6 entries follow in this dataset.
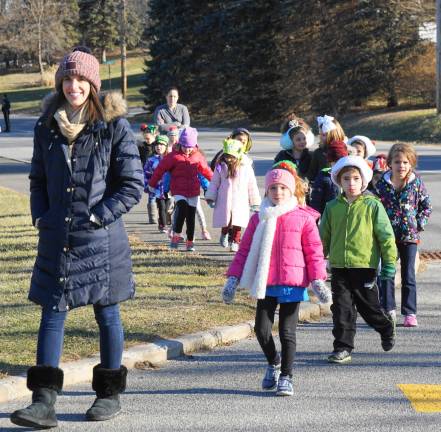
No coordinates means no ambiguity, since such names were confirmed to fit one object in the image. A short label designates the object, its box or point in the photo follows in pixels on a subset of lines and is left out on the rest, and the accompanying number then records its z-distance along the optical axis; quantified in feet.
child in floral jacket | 44.19
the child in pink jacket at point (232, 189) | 62.96
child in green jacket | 38.43
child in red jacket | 66.57
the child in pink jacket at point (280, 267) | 33.41
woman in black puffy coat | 29.00
